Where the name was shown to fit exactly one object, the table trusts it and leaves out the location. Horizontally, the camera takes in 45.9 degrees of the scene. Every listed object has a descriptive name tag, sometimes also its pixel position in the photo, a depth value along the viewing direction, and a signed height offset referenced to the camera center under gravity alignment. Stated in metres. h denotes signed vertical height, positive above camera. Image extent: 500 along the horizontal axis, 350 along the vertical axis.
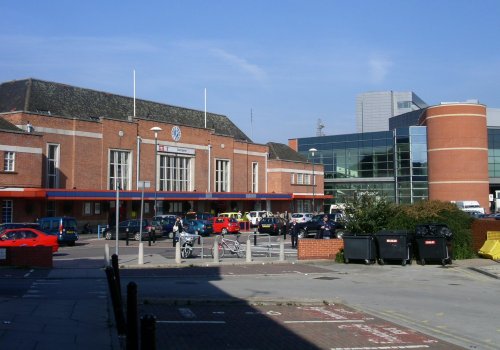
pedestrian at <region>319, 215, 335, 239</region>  29.31 -0.66
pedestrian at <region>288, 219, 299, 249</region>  32.78 -0.99
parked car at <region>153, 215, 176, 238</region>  42.94 -0.51
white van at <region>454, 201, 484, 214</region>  66.72 +1.39
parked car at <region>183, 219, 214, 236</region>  44.34 -0.75
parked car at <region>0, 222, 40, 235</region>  31.97 -0.45
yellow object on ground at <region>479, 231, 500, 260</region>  23.98 -1.22
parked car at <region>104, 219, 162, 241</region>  39.66 -0.82
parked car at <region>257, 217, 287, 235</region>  45.78 -0.69
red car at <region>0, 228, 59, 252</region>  27.49 -0.98
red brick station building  44.97 +5.54
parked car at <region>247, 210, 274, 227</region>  56.76 +0.10
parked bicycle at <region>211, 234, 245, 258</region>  26.25 -1.36
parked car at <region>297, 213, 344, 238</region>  40.45 -0.73
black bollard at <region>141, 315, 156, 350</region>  4.66 -0.90
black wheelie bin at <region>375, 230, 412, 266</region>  22.61 -1.11
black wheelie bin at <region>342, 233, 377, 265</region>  22.81 -1.20
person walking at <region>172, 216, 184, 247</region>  32.04 -0.65
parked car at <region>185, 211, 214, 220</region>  51.91 +0.09
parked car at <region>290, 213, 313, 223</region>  52.92 +0.00
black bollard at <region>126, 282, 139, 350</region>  6.09 -1.14
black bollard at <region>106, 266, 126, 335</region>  8.88 -1.35
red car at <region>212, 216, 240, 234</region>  47.66 -0.65
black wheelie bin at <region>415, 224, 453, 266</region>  22.61 -0.96
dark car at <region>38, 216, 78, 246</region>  35.75 -0.67
